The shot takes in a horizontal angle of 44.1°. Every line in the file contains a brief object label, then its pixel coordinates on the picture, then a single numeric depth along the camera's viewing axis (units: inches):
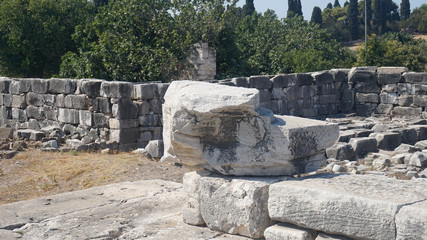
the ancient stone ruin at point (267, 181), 150.2
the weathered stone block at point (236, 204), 175.6
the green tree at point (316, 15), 2218.3
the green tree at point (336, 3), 2945.4
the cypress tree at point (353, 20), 2159.2
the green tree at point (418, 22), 2192.4
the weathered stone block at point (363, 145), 439.8
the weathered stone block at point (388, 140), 466.6
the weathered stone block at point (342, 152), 419.8
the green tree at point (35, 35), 848.9
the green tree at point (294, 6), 2205.5
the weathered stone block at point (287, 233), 162.9
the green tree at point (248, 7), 2152.3
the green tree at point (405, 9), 2556.6
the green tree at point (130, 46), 667.4
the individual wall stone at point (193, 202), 193.0
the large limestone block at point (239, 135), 179.6
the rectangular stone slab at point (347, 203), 146.4
